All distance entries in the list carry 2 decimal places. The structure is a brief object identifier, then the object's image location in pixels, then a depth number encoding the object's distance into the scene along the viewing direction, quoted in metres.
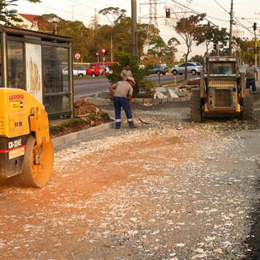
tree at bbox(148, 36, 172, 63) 85.44
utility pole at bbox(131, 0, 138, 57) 24.88
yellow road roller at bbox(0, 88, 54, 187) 6.57
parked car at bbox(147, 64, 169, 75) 65.88
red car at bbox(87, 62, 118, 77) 62.84
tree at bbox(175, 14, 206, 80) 48.84
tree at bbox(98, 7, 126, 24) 103.44
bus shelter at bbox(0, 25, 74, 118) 11.81
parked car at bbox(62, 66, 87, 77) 65.38
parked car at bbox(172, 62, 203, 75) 65.00
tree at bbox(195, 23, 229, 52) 49.59
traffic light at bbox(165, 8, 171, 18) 40.56
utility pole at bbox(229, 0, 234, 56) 48.31
